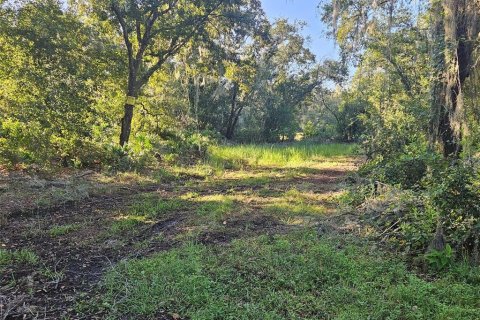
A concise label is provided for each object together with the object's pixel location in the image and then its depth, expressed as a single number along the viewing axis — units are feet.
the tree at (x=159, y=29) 31.71
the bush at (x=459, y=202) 10.93
